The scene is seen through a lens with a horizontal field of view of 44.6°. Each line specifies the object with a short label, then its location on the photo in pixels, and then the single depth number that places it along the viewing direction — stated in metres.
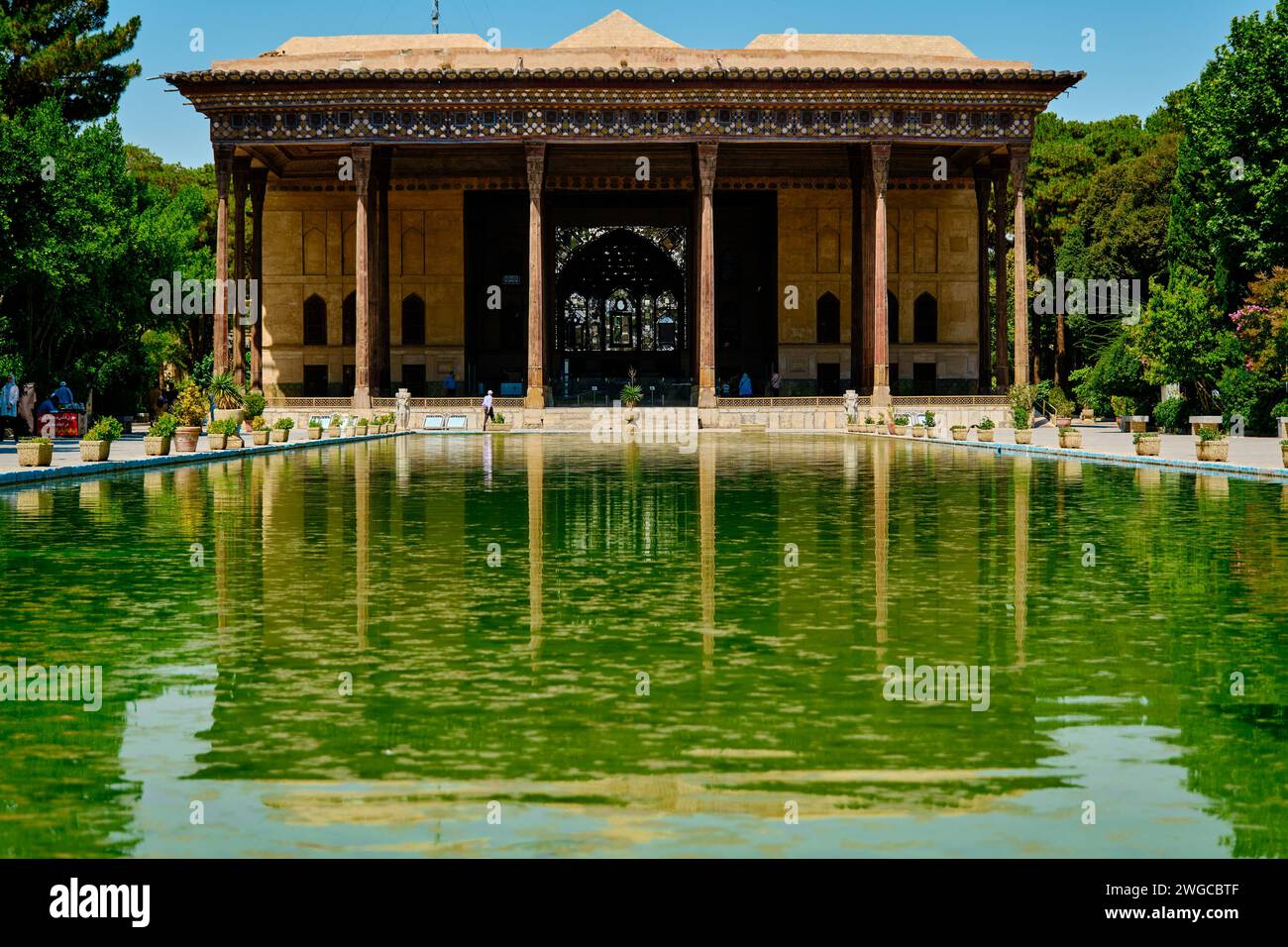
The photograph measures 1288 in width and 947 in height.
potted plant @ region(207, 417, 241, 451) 35.03
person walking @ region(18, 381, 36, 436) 41.46
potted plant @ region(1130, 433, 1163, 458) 30.61
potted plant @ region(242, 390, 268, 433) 47.16
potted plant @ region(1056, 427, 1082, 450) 35.31
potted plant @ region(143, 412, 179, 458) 31.28
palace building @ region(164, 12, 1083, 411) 54.56
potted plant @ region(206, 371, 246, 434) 46.91
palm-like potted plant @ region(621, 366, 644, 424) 49.44
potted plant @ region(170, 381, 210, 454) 36.72
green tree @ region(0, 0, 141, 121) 50.78
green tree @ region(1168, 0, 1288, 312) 41.53
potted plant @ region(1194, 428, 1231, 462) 27.50
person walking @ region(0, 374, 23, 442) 38.91
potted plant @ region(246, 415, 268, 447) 38.06
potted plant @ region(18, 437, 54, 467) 25.97
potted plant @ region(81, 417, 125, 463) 27.84
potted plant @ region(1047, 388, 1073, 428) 56.34
